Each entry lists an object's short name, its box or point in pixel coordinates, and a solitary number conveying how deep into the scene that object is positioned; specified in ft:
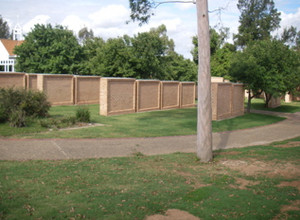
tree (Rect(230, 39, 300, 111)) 79.05
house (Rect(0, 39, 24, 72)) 147.46
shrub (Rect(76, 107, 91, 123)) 51.00
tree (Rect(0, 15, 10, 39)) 254.51
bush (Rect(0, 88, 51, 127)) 44.27
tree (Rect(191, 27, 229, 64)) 151.02
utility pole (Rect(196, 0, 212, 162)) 28.35
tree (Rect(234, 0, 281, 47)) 173.06
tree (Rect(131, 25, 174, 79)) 103.65
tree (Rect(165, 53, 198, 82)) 135.78
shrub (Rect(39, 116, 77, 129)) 45.62
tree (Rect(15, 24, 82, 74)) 108.58
